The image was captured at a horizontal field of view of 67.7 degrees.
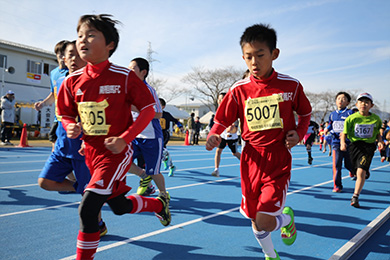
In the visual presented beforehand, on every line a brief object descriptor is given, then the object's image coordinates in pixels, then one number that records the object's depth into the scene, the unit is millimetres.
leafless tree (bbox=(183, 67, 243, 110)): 45281
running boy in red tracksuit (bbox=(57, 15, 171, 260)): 2301
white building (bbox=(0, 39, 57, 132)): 25766
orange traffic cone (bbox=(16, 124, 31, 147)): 13456
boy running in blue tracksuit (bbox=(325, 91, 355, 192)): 6746
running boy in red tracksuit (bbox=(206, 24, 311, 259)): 2514
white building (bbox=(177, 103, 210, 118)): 101600
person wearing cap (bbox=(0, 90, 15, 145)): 12727
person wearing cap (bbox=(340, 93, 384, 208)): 5387
